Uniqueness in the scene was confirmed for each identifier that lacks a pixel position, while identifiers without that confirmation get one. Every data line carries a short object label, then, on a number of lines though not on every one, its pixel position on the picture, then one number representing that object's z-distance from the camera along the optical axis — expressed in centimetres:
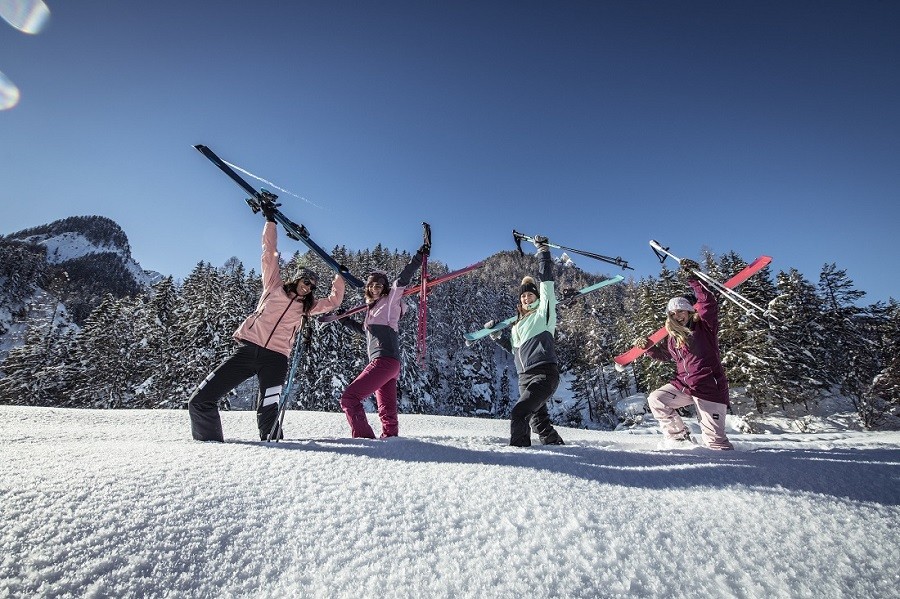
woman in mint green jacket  387
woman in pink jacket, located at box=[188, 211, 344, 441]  340
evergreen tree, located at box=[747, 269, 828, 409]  2097
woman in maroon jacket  398
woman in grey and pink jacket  397
